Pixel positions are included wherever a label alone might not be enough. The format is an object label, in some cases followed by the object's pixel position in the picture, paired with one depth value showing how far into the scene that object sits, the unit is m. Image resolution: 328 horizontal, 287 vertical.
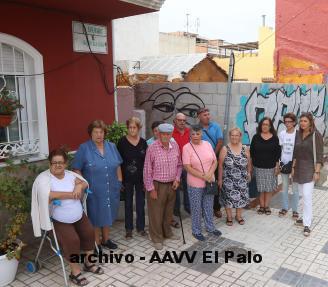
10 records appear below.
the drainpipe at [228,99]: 6.31
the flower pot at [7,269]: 3.88
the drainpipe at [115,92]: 6.26
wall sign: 5.49
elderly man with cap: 4.67
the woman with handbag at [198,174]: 4.84
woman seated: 3.85
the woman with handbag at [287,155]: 5.60
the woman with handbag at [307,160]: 5.17
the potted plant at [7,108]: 4.38
